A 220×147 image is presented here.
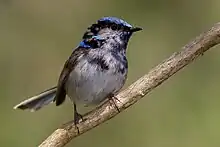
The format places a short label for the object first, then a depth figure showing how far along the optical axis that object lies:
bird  7.46
